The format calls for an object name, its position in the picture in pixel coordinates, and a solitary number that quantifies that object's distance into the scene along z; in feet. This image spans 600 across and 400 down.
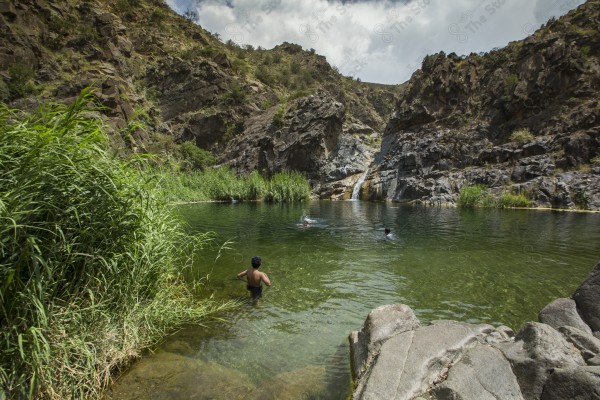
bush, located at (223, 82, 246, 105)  248.52
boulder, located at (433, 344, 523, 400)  11.38
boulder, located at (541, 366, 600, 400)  9.89
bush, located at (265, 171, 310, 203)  155.33
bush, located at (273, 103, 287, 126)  224.33
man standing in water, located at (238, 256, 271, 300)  27.63
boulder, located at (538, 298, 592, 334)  16.76
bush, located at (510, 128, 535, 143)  146.45
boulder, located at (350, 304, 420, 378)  15.64
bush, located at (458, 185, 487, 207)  127.44
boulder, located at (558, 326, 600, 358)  13.05
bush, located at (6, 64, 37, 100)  147.43
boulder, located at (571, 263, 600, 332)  16.99
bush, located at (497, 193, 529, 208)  115.75
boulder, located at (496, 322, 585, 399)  11.80
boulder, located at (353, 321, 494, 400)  12.02
